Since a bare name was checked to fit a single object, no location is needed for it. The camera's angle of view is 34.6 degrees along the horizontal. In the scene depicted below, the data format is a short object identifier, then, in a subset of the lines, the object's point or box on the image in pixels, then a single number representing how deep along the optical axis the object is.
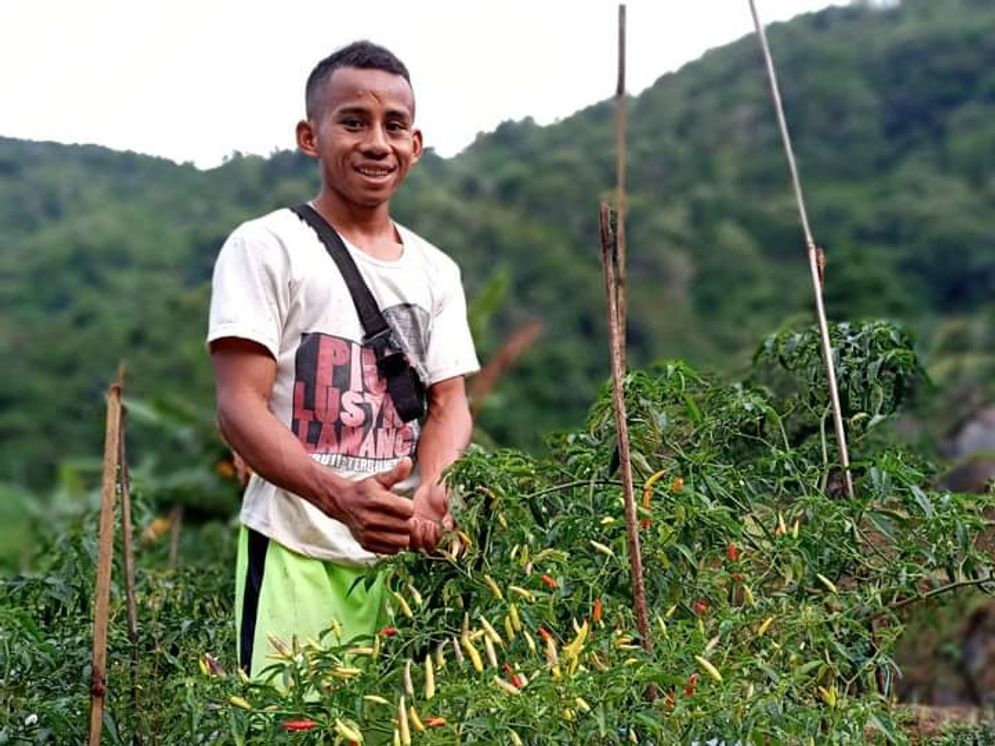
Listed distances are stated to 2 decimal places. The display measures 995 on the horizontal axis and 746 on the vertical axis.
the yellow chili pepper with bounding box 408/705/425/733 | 1.78
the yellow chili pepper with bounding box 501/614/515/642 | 2.04
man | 2.32
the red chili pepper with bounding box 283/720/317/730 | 1.82
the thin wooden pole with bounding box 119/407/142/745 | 2.62
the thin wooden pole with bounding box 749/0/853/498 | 2.51
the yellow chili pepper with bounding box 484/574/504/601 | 2.10
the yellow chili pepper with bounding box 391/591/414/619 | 2.13
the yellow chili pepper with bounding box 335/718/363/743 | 1.80
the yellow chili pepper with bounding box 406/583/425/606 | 2.17
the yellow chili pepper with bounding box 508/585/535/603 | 2.06
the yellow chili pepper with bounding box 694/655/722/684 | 1.84
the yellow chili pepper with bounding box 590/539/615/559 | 2.09
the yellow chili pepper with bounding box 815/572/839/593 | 2.13
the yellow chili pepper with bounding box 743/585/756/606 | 2.06
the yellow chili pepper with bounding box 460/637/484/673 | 1.92
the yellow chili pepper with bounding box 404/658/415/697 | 1.86
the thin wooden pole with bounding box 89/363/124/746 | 2.31
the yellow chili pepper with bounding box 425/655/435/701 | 1.84
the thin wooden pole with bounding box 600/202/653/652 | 1.95
